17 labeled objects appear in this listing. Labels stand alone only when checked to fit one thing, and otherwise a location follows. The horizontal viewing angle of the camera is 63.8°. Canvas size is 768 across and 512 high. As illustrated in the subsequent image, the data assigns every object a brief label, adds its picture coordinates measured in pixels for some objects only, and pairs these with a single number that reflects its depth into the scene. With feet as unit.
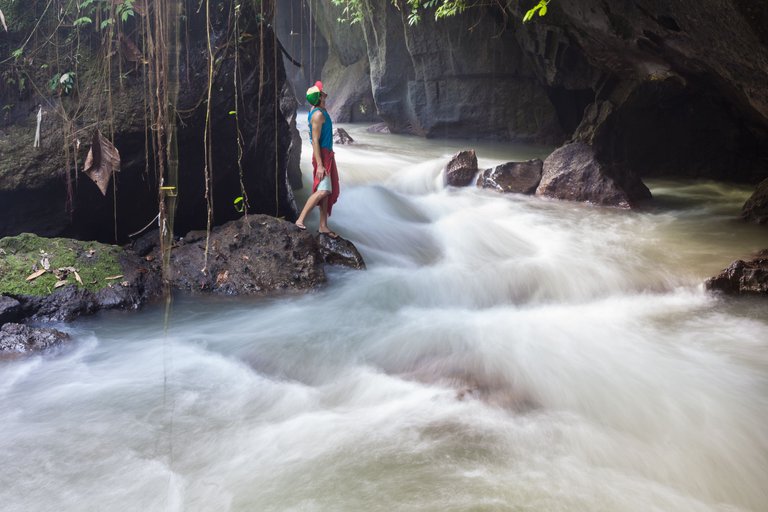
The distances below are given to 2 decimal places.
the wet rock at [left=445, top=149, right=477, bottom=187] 32.45
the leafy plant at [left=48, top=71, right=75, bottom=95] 17.76
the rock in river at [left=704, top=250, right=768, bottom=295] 16.92
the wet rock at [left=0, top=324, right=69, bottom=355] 13.82
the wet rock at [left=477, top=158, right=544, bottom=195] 30.66
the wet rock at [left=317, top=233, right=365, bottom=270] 20.08
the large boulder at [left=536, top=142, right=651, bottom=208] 28.22
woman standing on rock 19.49
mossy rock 15.70
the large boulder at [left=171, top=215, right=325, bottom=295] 17.83
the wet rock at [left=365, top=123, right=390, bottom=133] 53.52
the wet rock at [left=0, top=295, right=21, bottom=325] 14.87
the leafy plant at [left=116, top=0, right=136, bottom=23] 17.04
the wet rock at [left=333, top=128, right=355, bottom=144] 43.80
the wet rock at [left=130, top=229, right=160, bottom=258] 18.75
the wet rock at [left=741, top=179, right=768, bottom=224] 24.04
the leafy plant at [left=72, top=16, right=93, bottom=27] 17.47
